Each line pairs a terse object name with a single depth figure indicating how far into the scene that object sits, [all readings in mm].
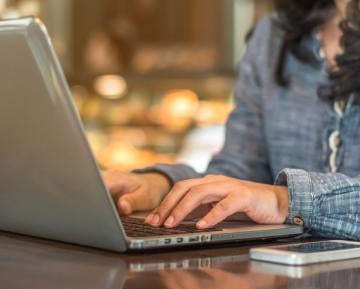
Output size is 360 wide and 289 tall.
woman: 1576
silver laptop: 1131
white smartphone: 1182
